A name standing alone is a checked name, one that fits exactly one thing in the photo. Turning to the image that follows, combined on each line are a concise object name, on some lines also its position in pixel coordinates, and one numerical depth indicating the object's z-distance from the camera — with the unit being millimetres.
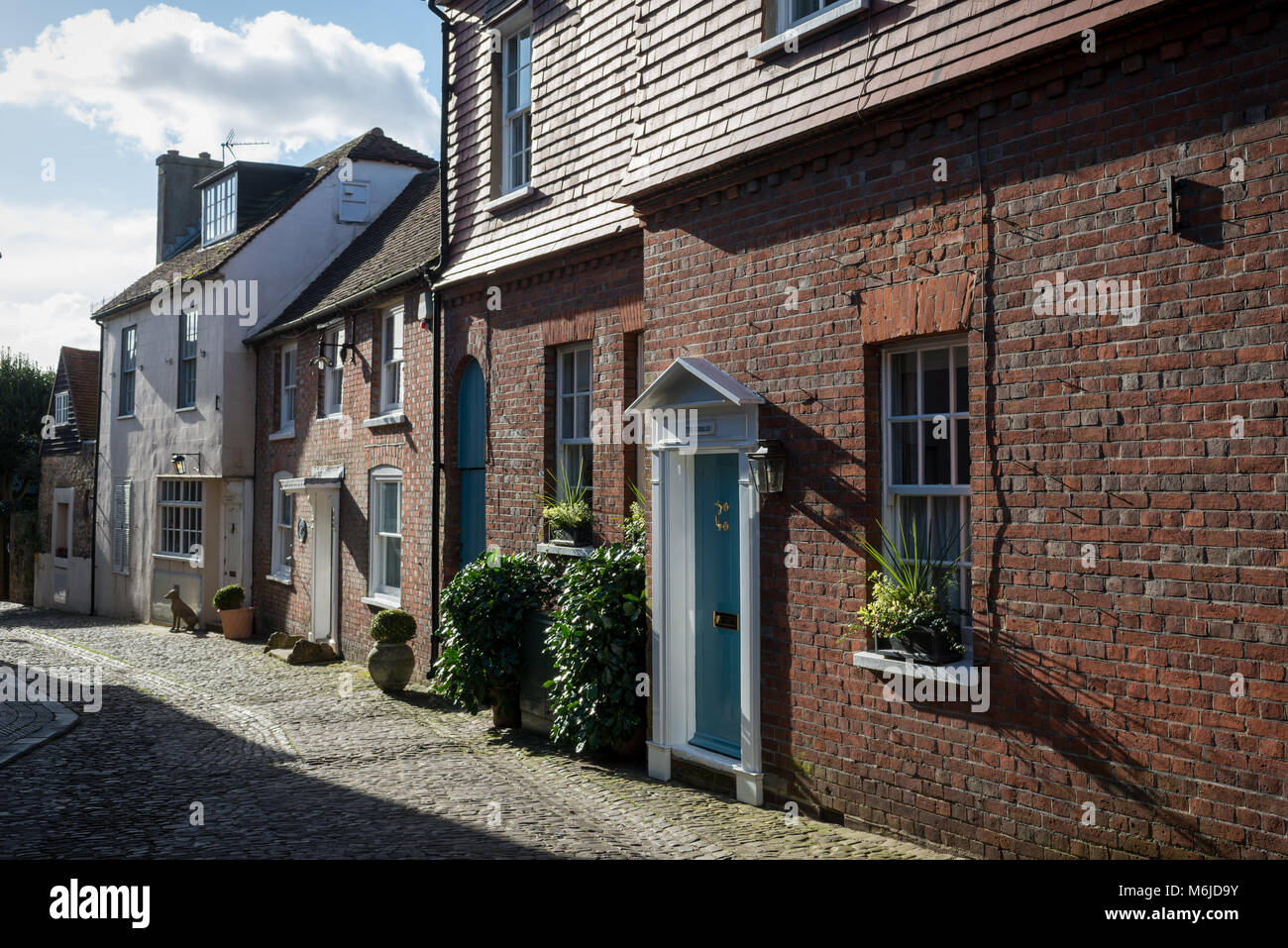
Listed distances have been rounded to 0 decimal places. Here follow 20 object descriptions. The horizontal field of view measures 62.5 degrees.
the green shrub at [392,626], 13453
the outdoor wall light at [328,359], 16688
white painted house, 20547
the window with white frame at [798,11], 7879
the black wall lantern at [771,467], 7680
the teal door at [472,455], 13281
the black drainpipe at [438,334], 13812
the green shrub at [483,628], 10609
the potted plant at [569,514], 10914
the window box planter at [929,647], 6539
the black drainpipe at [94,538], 26281
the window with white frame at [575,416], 11242
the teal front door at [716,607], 8516
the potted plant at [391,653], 13297
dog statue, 21375
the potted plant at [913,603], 6590
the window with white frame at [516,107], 12719
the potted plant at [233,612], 19734
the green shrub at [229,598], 19719
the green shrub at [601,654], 9078
